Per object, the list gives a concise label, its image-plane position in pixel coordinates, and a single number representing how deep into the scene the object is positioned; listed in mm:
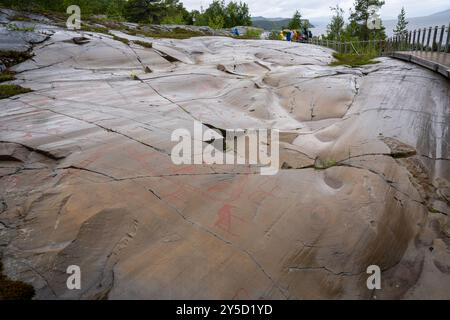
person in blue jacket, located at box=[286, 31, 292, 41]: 24722
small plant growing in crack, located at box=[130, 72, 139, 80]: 9904
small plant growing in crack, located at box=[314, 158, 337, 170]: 5029
